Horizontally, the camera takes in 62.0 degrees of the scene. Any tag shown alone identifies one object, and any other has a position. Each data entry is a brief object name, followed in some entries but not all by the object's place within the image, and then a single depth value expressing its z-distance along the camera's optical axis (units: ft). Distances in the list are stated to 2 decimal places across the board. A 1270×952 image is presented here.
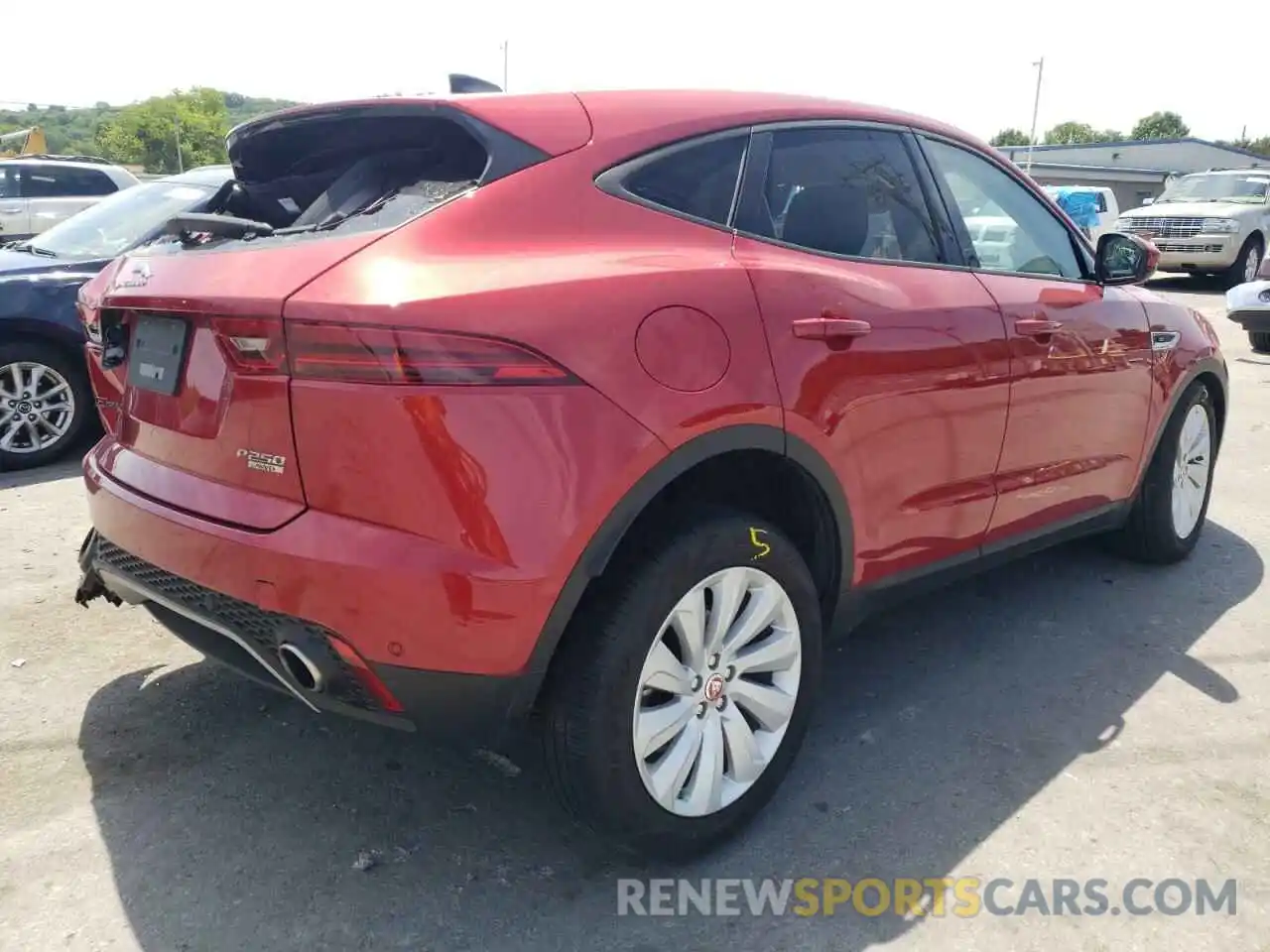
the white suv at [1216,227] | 54.90
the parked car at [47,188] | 40.45
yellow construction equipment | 97.25
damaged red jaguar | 6.59
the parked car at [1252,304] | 33.37
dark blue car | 18.93
